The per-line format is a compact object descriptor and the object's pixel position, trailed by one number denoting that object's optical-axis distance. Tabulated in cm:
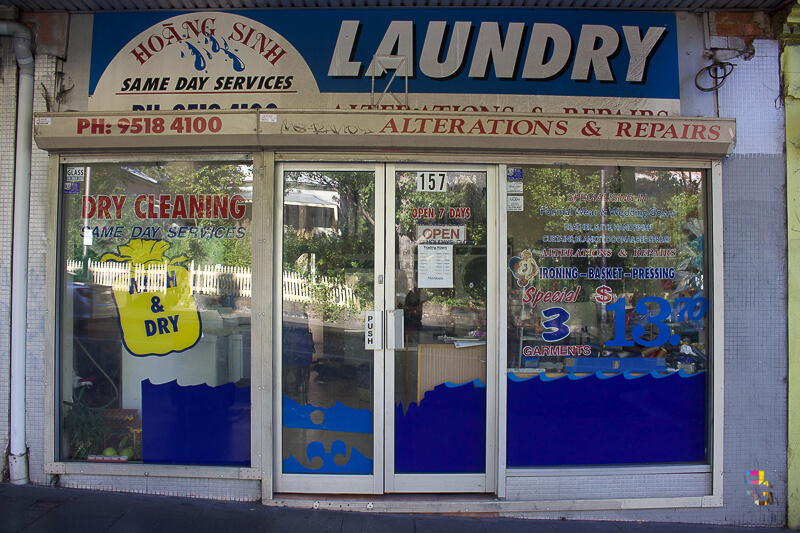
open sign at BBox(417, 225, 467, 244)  361
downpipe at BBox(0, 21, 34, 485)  360
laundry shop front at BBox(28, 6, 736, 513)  355
